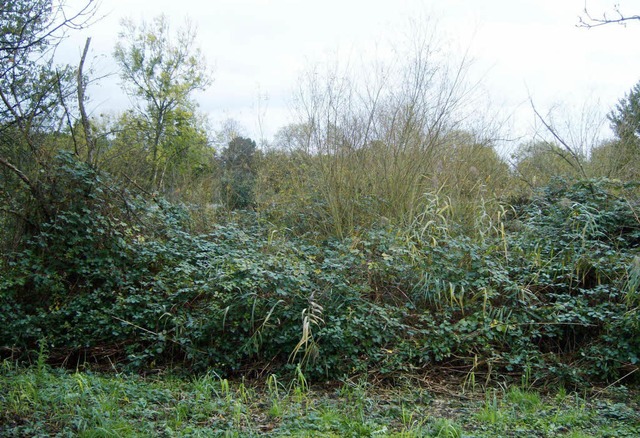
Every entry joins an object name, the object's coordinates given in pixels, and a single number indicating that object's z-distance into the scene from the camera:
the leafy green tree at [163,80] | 15.55
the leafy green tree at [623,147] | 8.63
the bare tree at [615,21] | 3.47
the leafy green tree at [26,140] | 5.52
